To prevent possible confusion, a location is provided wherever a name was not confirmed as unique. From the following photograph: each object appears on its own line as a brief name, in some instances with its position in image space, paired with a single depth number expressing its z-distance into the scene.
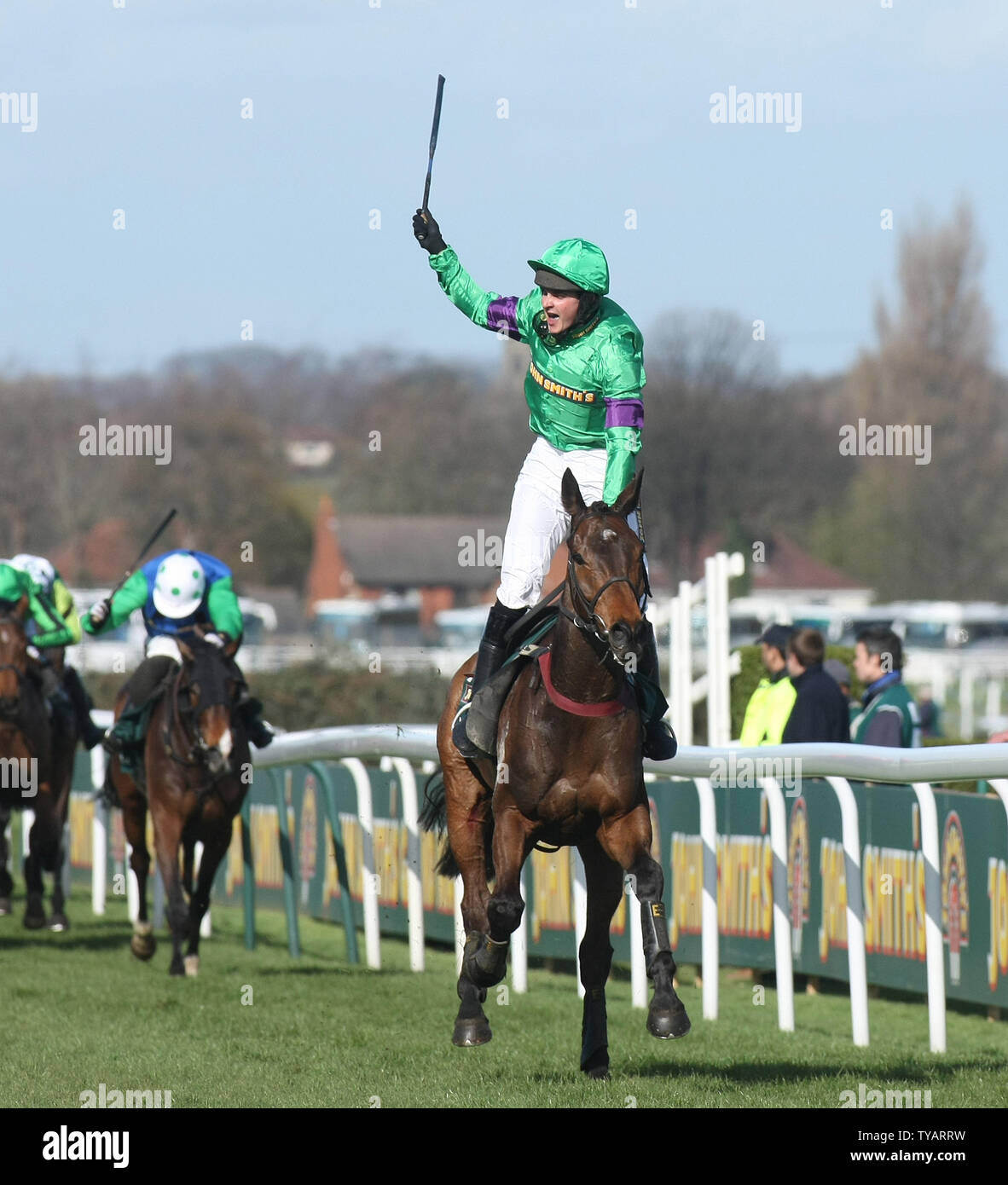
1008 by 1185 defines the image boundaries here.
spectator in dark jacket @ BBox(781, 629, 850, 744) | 18.25
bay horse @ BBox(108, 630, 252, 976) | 18.59
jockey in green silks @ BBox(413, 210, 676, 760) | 12.12
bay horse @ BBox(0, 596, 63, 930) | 20.73
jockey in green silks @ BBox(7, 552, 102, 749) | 22.39
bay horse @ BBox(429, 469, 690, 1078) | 10.98
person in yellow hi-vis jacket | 18.61
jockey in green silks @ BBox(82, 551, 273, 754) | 19.45
